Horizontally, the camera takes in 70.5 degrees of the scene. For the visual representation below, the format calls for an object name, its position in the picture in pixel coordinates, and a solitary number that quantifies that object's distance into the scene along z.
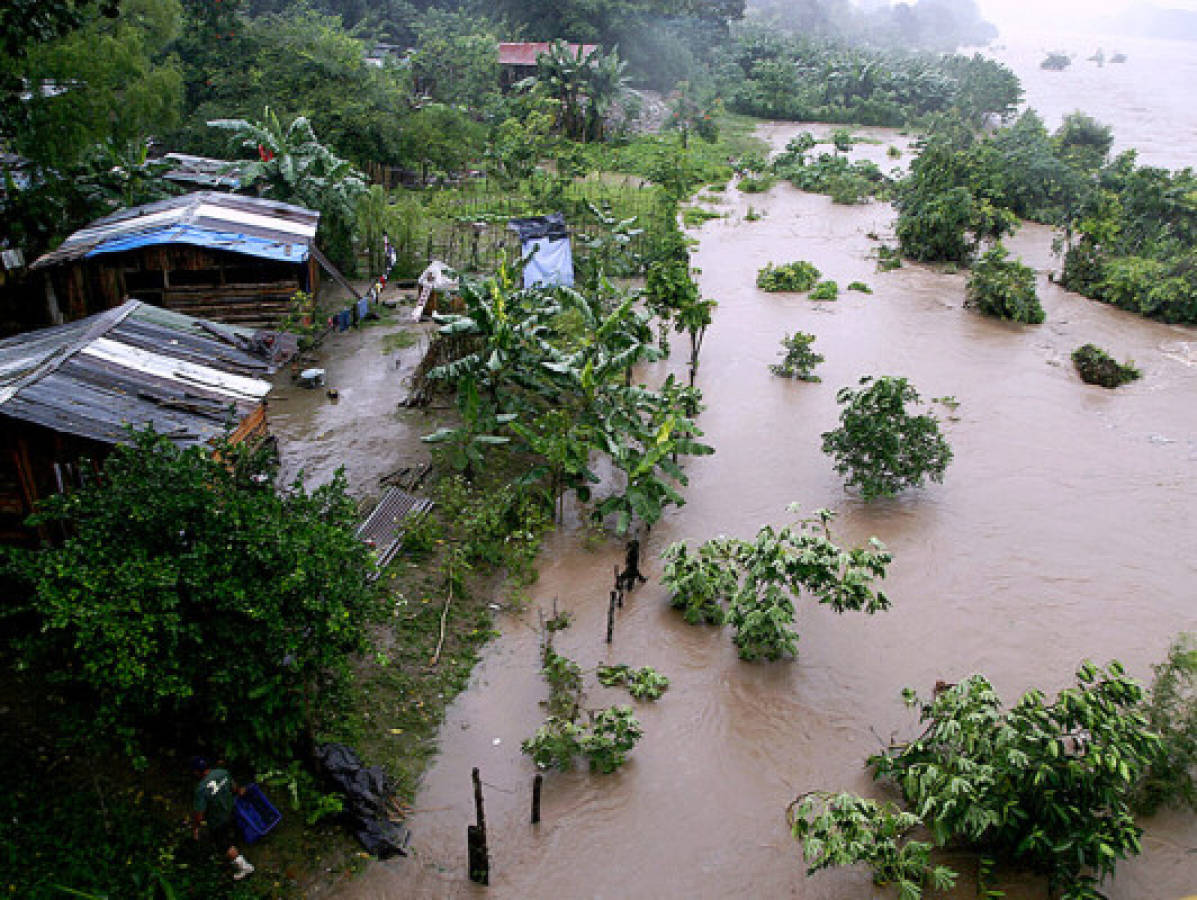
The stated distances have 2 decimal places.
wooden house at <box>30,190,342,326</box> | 12.05
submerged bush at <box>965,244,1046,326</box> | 17.28
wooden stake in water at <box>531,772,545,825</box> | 6.13
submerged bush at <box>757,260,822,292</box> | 18.55
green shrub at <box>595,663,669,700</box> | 7.58
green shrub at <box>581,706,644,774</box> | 6.74
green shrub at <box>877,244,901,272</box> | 20.39
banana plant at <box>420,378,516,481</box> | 9.81
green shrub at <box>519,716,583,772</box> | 6.70
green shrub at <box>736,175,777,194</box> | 26.80
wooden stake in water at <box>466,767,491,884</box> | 5.72
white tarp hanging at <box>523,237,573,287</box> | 15.16
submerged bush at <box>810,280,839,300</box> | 18.17
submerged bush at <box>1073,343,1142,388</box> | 14.58
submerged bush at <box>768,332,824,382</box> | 14.25
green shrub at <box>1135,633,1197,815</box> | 6.74
